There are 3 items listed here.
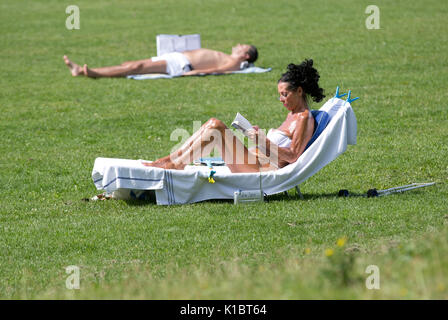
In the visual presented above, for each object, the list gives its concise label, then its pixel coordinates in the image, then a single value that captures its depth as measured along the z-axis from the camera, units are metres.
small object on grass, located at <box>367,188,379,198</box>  16.25
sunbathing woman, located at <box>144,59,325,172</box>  15.99
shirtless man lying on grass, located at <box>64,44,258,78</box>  32.66
